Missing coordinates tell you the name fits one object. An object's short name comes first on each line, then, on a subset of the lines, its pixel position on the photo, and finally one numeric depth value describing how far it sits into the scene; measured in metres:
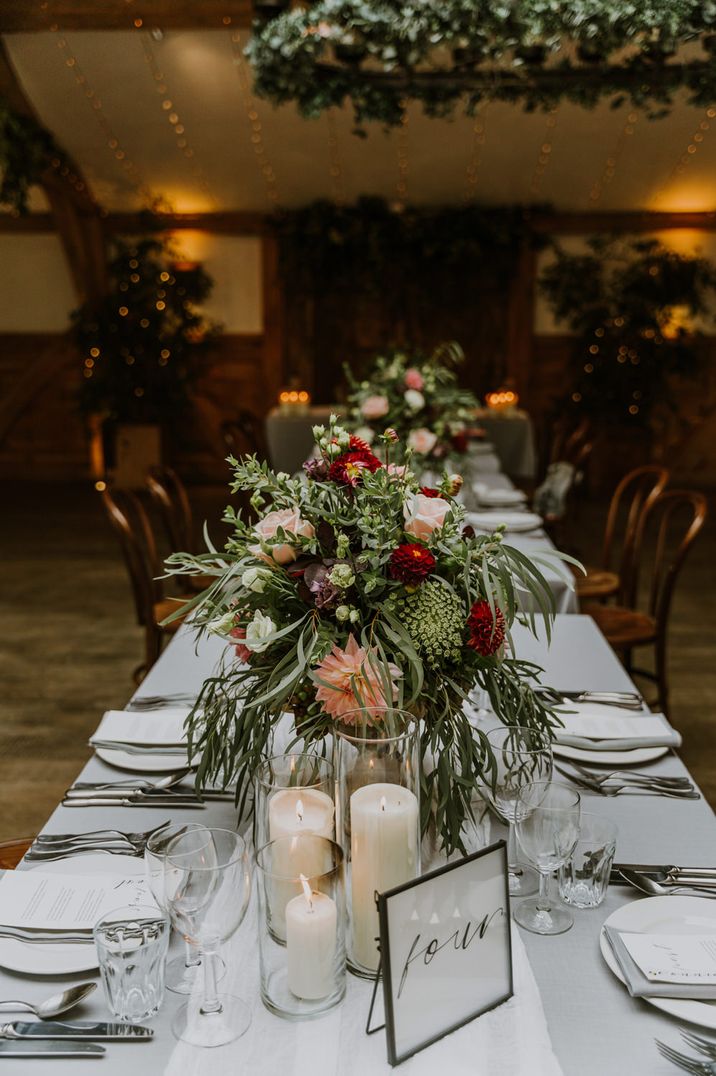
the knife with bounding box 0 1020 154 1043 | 0.99
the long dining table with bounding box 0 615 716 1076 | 0.94
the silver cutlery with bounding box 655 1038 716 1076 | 0.95
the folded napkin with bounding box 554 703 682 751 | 1.66
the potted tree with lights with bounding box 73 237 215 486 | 8.27
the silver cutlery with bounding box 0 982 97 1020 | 1.03
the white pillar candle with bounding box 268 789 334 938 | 1.07
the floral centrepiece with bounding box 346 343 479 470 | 3.83
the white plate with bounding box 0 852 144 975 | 1.10
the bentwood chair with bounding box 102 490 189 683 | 3.21
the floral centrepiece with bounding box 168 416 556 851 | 1.25
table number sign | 0.93
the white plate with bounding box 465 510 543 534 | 3.47
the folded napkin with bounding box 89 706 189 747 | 1.68
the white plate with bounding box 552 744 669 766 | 1.63
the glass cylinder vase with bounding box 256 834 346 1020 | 0.98
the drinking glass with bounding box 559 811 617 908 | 1.22
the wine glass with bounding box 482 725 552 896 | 1.23
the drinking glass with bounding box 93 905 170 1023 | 1.01
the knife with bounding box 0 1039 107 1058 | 0.97
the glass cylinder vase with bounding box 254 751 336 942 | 1.11
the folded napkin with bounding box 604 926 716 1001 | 1.05
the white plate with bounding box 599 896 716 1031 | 1.16
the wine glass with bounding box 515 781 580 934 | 1.20
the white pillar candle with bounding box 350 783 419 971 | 1.06
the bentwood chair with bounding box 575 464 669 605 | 3.59
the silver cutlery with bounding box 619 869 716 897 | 1.24
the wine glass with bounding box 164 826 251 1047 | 0.99
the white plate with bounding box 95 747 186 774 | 1.60
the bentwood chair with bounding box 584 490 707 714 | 3.20
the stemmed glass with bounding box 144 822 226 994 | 1.01
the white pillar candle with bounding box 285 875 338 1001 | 0.98
